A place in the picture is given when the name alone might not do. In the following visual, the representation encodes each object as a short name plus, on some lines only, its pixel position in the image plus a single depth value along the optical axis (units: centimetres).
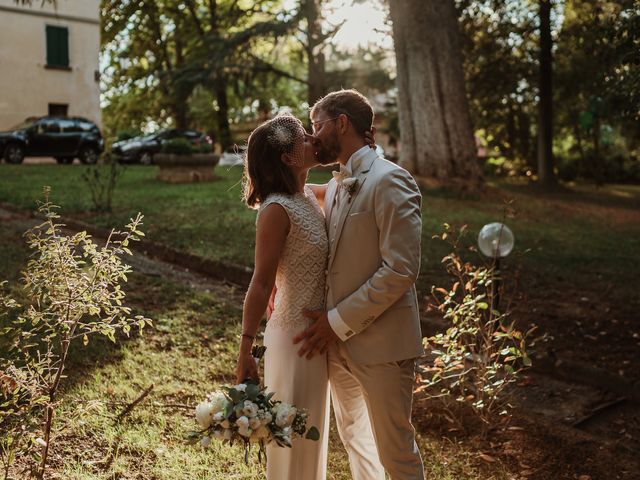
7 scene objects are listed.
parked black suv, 2120
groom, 273
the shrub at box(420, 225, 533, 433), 414
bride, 283
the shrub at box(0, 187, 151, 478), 296
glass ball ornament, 518
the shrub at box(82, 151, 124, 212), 1134
